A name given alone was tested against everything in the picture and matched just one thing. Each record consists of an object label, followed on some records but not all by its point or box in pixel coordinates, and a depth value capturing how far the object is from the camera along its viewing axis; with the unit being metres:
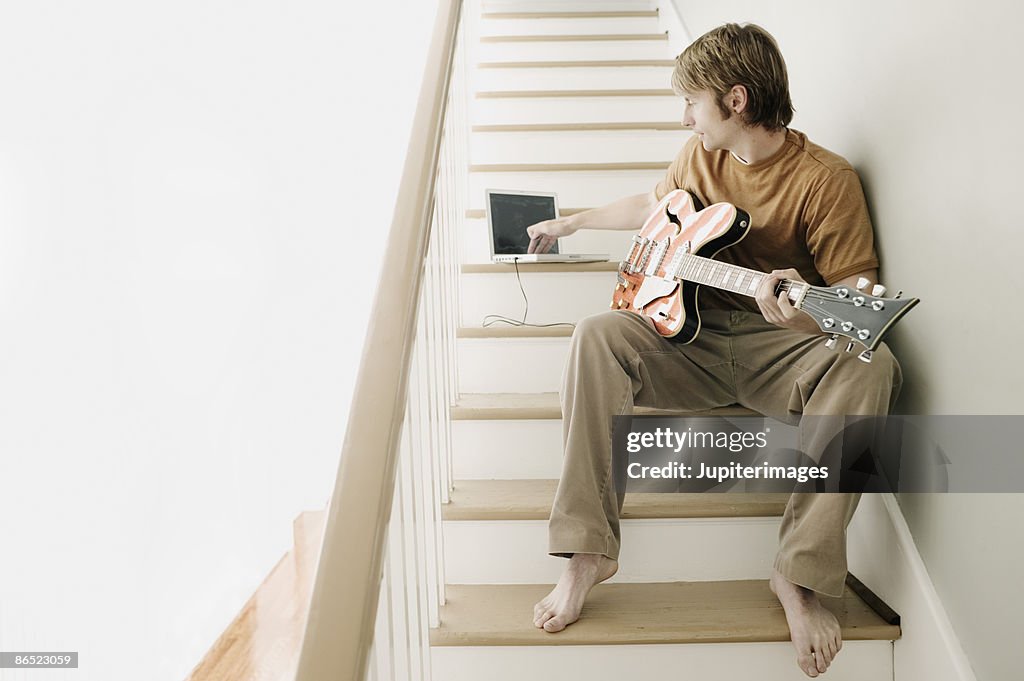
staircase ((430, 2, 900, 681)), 1.37
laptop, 2.15
